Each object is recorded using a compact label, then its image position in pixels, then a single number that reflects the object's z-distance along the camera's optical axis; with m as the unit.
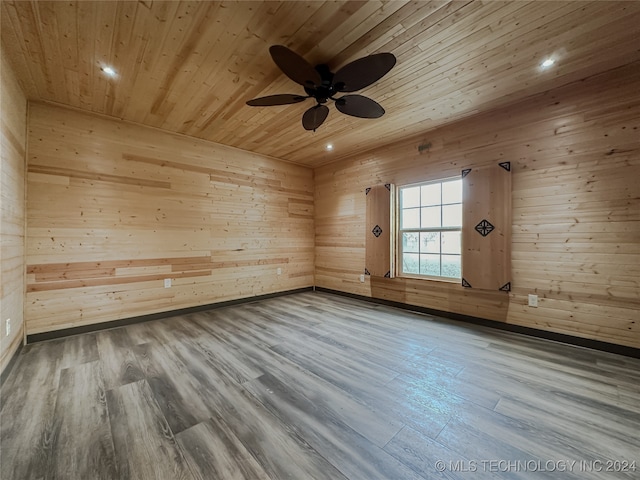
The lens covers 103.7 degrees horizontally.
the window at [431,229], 3.84
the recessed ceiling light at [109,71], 2.46
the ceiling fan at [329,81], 1.91
